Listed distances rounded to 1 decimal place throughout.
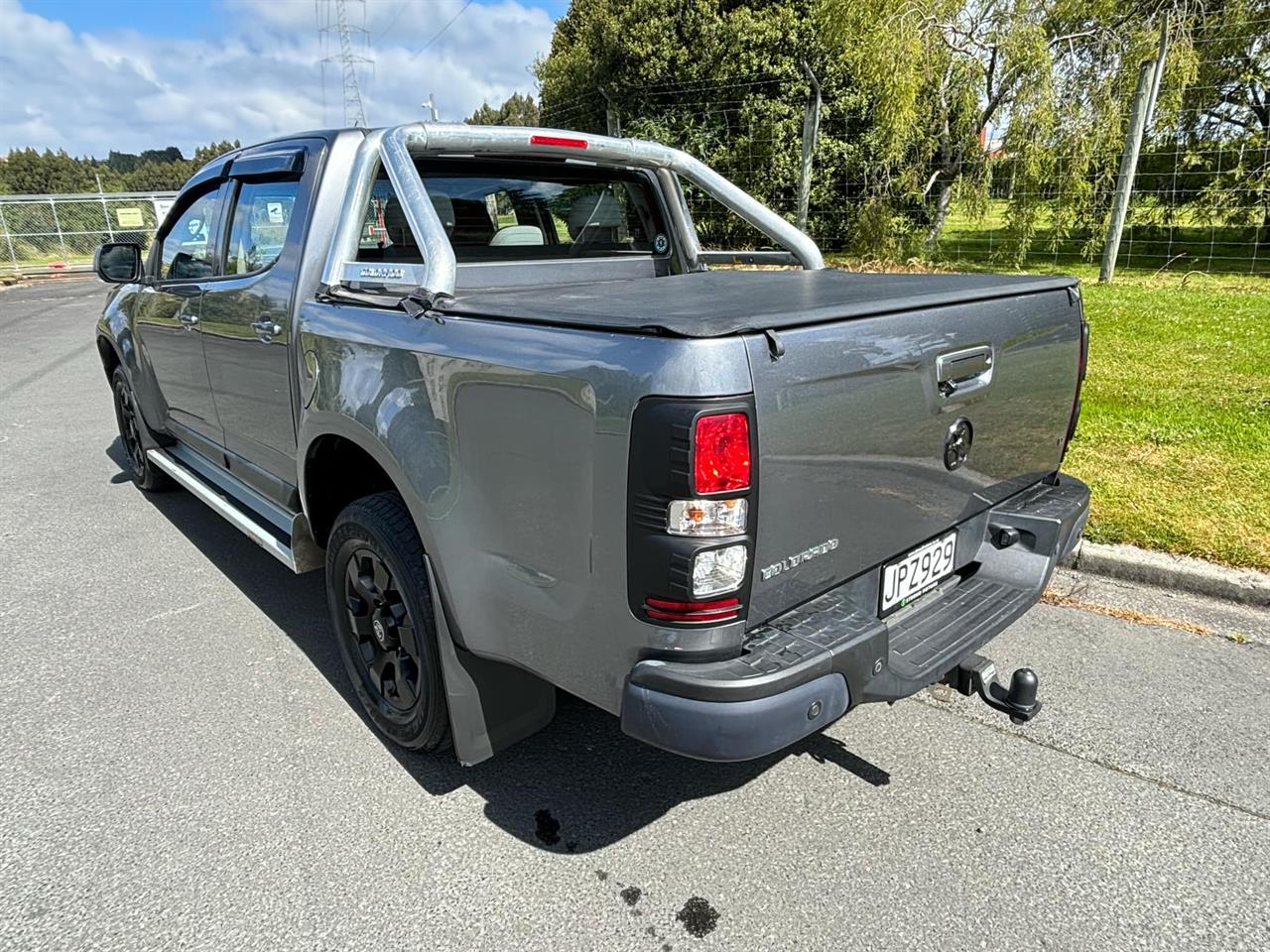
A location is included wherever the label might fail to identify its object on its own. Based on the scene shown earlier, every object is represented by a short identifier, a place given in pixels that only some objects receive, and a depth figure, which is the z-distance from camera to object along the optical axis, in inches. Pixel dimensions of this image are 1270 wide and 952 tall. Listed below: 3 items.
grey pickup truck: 71.4
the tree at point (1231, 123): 499.2
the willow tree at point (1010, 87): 444.1
